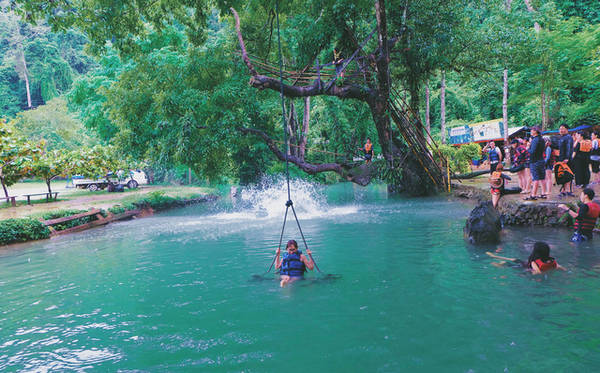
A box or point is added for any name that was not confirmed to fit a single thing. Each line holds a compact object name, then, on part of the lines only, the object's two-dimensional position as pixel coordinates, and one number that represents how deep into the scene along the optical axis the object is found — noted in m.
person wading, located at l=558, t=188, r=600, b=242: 8.90
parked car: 35.10
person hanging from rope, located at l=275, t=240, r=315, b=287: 7.84
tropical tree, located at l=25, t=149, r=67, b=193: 21.53
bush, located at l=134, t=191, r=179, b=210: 24.54
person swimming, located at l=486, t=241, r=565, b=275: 7.23
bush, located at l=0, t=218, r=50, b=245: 14.46
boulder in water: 9.93
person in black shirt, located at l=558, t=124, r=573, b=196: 12.19
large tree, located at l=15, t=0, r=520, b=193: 18.56
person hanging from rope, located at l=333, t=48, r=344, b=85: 17.70
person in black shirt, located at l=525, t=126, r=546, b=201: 11.59
